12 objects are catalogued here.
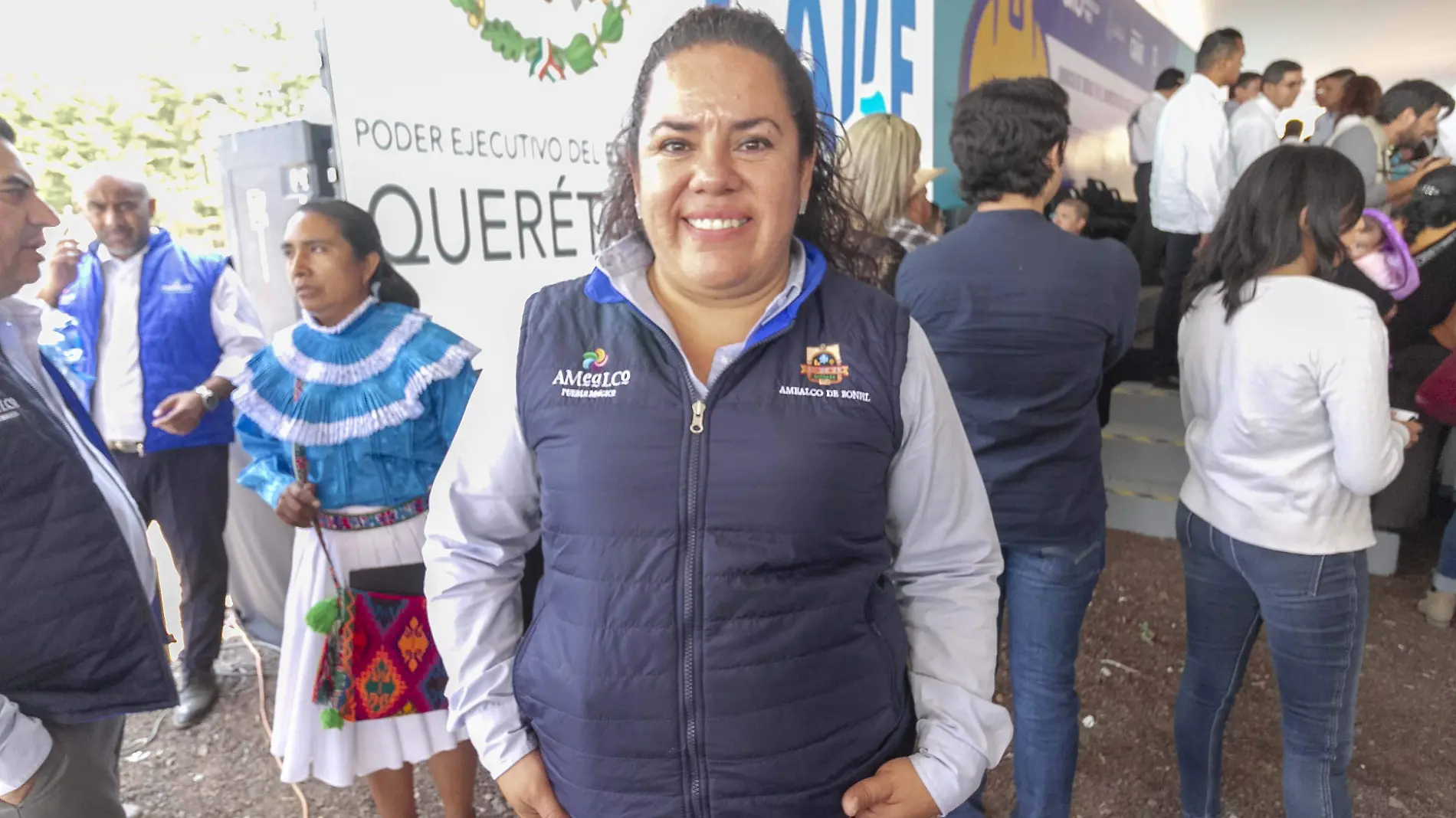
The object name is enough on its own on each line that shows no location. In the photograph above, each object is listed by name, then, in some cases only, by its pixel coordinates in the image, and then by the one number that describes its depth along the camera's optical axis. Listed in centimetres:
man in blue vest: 267
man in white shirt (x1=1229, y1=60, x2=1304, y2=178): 466
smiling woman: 96
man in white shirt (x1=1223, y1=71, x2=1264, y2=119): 601
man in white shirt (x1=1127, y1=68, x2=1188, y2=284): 552
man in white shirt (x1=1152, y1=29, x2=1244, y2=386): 438
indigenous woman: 180
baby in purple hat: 289
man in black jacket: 117
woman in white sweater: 149
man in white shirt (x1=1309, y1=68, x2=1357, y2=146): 511
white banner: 202
